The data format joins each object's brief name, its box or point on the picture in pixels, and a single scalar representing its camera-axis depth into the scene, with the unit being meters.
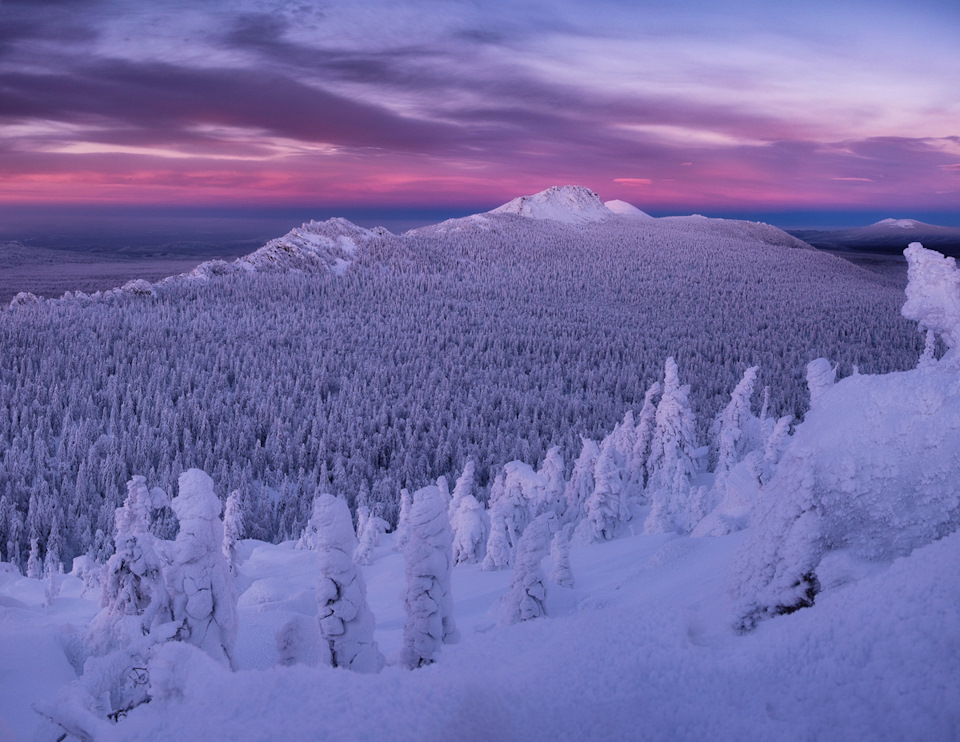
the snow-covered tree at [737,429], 27.45
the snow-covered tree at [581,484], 24.52
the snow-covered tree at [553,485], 23.25
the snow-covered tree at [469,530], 21.45
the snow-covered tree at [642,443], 27.50
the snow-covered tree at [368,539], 23.94
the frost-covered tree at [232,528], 22.86
